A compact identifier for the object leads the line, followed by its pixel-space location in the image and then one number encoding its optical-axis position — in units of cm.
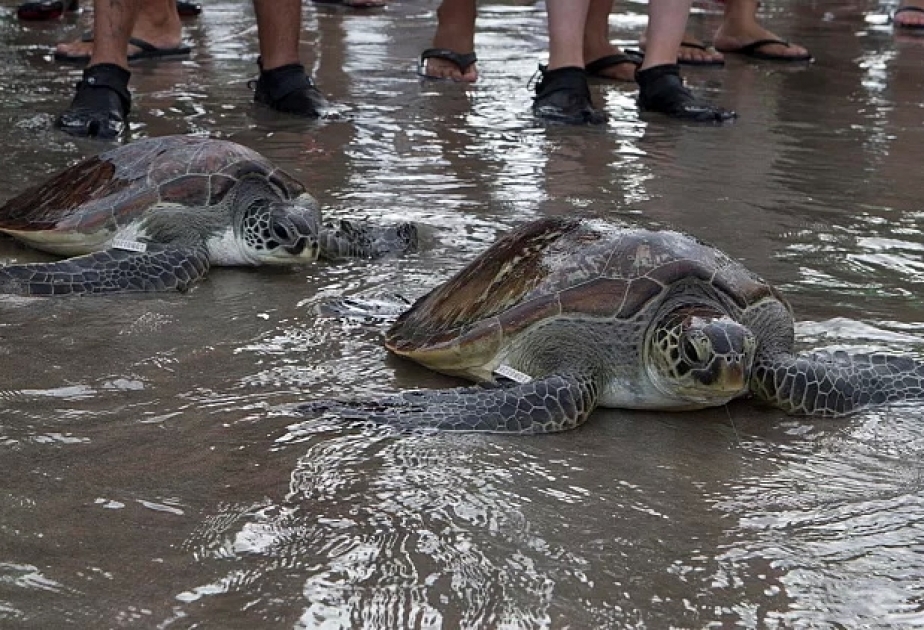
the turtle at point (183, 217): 432
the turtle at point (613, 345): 300
